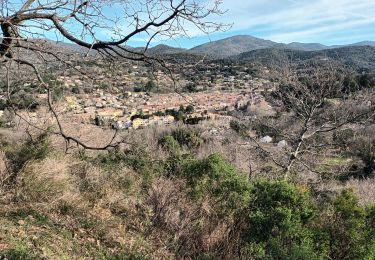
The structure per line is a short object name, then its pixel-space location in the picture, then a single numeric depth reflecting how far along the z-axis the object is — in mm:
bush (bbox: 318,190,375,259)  4484
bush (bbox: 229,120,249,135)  20134
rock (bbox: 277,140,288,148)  17600
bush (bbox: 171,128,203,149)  25703
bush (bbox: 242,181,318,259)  4422
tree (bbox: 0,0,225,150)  4285
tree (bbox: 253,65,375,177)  11797
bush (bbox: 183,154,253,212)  5457
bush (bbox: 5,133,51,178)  6207
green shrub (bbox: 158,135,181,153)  19602
